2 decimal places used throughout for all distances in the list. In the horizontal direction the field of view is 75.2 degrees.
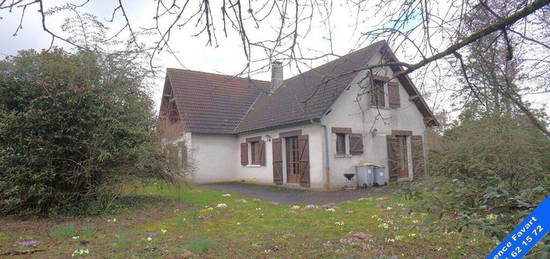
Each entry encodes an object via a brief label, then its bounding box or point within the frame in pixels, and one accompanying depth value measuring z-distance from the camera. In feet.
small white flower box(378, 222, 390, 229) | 19.70
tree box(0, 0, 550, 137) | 8.49
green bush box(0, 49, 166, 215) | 24.26
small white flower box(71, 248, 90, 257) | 15.52
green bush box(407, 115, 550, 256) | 7.84
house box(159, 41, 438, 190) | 45.21
